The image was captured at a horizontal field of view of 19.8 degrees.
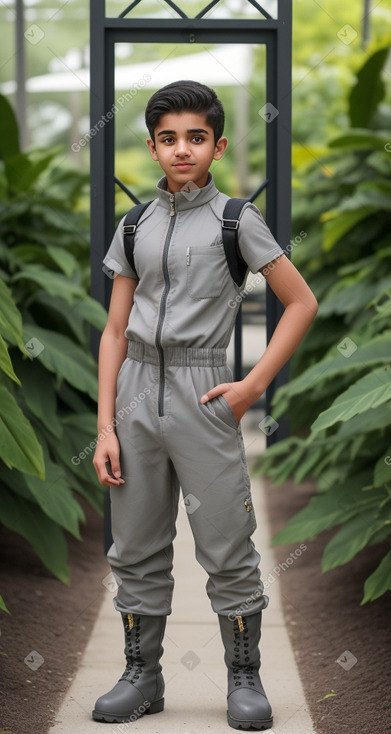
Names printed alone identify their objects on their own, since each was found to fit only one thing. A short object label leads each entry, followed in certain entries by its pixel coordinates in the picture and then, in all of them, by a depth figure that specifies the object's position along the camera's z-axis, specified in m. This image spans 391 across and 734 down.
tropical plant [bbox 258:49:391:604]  4.09
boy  3.09
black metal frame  4.34
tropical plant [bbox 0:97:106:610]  3.55
